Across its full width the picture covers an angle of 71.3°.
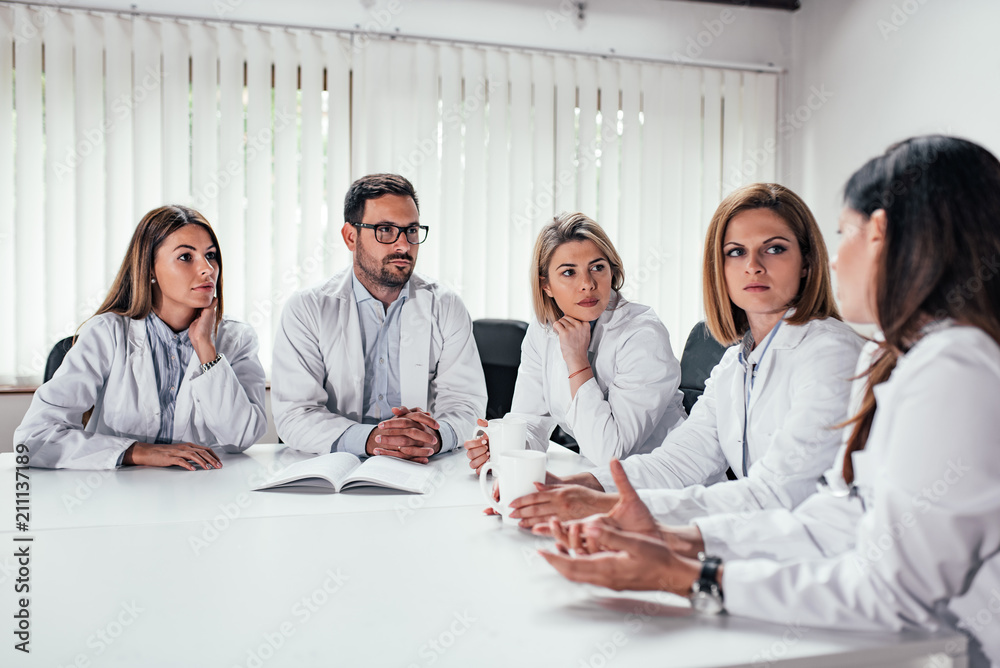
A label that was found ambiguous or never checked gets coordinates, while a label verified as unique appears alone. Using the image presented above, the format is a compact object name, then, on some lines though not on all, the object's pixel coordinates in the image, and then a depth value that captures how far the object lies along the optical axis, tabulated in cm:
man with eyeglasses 214
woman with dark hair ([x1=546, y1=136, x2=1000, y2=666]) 81
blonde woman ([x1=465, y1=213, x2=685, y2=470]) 188
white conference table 81
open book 151
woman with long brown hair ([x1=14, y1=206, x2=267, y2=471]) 187
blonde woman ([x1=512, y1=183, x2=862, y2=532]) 132
